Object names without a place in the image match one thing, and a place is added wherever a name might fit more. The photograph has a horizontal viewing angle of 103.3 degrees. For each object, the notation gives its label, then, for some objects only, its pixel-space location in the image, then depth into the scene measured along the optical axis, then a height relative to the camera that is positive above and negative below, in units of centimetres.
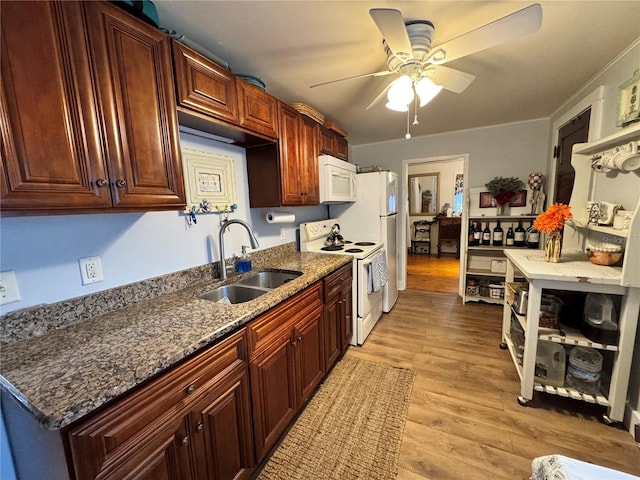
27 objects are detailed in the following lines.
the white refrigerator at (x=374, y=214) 296 -10
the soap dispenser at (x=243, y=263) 186 -39
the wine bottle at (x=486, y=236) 330 -45
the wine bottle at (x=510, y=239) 320 -49
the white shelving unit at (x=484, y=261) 324 -80
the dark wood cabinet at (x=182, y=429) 70 -70
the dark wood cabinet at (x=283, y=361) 125 -88
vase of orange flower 165 -18
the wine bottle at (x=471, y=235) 336 -44
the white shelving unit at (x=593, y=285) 139 -51
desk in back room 574 -66
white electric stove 239 -50
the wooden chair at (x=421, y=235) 632 -79
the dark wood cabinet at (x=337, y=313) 194 -89
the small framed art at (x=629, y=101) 147 +57
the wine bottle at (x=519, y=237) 317 -46
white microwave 245 +28
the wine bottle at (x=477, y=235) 333 -44
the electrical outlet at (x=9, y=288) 94 -25
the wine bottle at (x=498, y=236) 324 -45
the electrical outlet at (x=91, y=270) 115 -25
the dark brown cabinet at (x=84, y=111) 75 +37
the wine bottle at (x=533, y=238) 298 -46
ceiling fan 101 +74
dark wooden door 218 +48
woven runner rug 134 -137
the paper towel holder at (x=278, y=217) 209 -7
